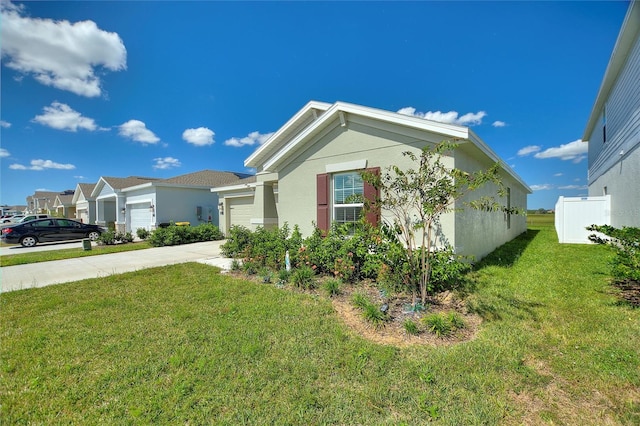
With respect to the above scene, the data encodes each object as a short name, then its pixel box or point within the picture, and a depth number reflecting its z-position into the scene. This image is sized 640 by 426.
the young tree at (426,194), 4.16
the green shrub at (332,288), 5.23
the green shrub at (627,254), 4.04
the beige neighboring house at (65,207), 35.43
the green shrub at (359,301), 4.45
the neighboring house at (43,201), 44.78
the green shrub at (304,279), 5.79
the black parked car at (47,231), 14.57
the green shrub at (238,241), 9.07
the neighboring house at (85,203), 28.03
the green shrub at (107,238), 14.45
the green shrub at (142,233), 16.25
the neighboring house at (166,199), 17.44
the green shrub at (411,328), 3.61
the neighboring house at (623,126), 7.57
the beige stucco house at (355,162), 6.17
